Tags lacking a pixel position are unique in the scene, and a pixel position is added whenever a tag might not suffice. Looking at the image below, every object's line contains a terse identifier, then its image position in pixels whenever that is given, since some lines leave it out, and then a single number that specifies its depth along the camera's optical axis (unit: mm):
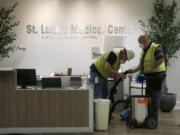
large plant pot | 11957
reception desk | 8777
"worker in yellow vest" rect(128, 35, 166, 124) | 9414
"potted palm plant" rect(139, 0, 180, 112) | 11914
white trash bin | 9197
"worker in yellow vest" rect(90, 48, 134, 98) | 9550
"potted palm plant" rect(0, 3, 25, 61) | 11609
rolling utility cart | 9273
